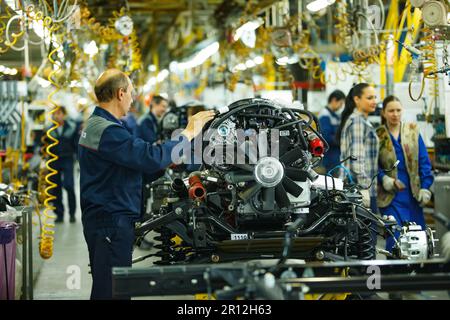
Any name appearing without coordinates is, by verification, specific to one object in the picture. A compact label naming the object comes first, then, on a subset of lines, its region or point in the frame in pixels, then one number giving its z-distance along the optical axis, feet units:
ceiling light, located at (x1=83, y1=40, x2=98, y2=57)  36.52
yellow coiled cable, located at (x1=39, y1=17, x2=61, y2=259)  24.87
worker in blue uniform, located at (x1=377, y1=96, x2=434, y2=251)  22.89
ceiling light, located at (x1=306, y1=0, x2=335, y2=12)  30.71
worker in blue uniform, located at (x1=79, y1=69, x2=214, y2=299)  14.58
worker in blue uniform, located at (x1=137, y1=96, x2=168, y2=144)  35.88
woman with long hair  22.84
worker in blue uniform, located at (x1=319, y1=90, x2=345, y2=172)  34.24
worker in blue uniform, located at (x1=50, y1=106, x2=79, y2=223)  41.14
